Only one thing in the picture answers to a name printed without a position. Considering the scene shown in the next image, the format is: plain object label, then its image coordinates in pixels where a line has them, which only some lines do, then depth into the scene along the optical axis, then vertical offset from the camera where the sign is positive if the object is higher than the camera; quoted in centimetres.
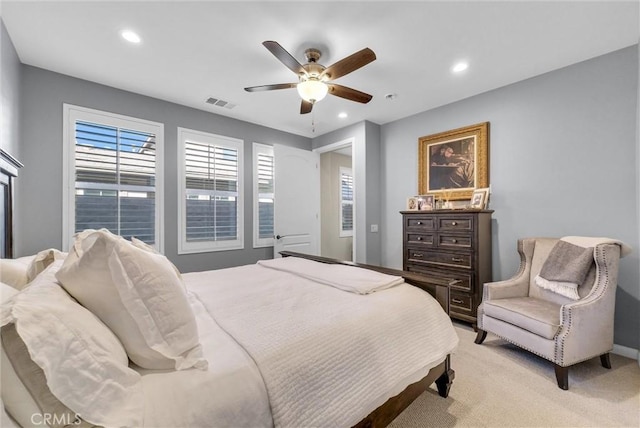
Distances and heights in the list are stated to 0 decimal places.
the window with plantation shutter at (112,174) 284 +46
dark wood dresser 291 -43
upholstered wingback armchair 194 -81
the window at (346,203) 596 +24
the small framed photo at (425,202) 348 +14
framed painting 325 +67
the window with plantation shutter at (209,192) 357 +31
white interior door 424 +22
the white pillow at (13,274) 104 -24
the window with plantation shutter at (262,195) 421 +30
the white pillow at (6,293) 71 -22
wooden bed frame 138 -52
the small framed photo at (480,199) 307 +17
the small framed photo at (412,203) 359 +14
